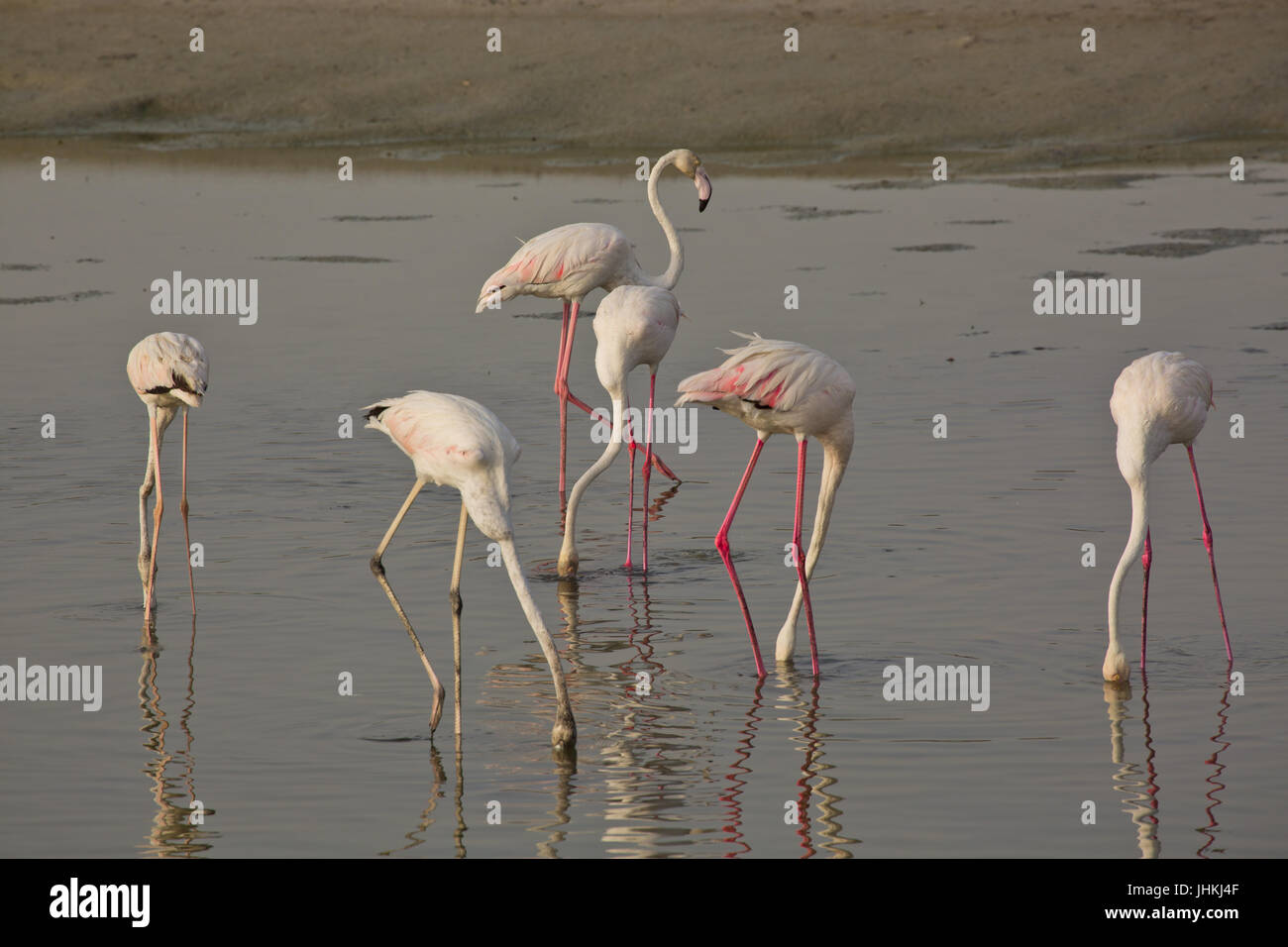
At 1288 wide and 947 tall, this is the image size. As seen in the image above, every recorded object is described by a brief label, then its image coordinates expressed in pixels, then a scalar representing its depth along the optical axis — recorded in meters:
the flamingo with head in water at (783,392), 13.11
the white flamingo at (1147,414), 12.88
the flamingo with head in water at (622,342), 16.02
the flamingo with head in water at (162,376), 14.15
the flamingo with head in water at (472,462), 11.42
